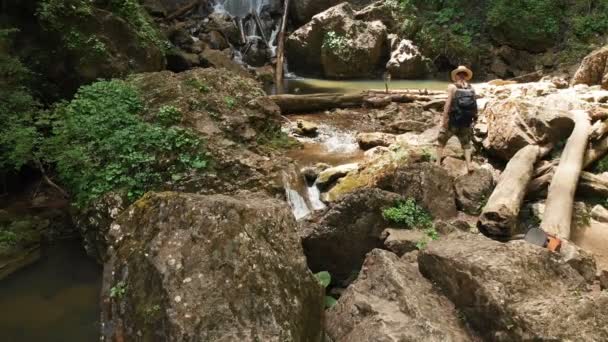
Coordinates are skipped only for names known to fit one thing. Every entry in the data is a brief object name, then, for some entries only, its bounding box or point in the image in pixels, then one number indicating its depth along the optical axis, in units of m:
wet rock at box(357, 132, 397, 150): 9.66
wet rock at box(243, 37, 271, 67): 19.12
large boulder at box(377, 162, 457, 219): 6.14
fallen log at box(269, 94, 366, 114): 12.07
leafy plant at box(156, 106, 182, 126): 7.02
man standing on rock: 7.08
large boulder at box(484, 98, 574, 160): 7.63
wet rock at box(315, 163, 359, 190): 8.02
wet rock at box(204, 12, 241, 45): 19.16
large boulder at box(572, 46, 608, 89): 11.77
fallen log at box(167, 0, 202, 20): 19.47
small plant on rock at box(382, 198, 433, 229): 5.66
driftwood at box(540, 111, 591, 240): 5.76
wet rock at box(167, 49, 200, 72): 14.39
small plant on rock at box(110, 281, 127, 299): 3.23
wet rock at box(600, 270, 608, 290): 4.74
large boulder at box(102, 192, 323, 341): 2.99
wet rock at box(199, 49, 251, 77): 14.59
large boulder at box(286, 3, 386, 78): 18.31
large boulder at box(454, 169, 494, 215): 6.62
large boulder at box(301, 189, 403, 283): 5.57
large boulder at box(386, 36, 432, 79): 18.05
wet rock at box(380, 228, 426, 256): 5.18
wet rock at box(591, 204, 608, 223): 6.25
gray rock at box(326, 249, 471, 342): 3.31
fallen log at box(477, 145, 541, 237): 5.70
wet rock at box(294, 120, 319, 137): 10.66
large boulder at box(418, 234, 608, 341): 2.84
